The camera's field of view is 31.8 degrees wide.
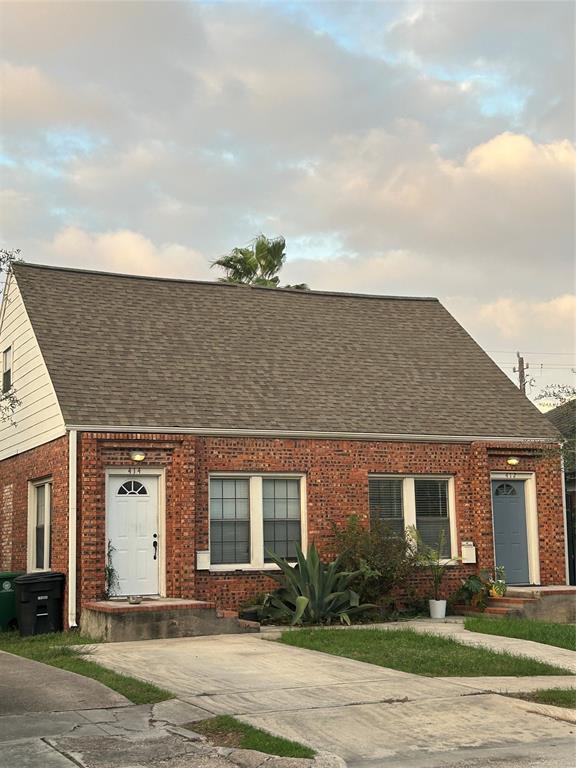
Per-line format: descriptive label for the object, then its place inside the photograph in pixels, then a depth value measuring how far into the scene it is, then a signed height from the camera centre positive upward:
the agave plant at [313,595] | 16.73 -1.23
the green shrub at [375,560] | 17.44 -0.69
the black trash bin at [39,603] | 15.98 -1.24
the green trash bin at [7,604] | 16.52 -1.28
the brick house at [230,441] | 17.08 +1.45
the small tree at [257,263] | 35.25 +8.99
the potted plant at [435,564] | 18.20 -0.84
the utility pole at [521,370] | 46.75 +6.76
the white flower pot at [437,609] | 18.17 -1.60
